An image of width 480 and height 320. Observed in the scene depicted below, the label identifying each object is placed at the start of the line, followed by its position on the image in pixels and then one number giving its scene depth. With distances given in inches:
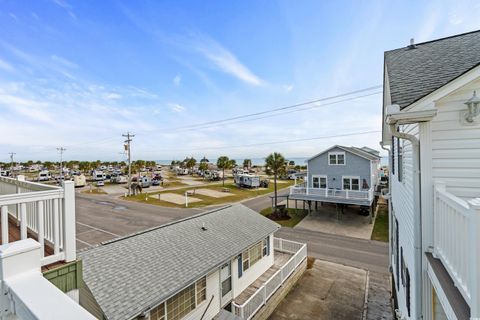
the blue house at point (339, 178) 820.6
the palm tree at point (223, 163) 2020.2
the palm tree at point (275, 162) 1007.0
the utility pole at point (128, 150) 1477.6
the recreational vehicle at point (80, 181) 1862.7
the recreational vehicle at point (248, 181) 1764.3
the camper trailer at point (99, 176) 2092.3
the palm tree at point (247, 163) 3338.8
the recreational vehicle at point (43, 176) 1953.5
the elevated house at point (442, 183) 102.0
